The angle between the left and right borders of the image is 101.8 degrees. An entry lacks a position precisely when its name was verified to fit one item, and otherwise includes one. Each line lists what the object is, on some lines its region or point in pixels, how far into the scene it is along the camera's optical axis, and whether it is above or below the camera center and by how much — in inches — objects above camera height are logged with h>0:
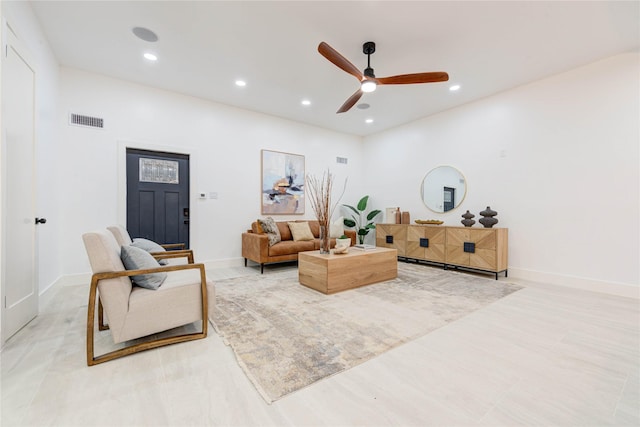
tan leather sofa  172.1 -25.1
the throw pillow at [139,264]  77.9 -16.6
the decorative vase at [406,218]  219.8 -5.5
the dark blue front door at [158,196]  163.8 +9.1
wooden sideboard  161.0 -23.2
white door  80.6 +6.7
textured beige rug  68.1 -40.6
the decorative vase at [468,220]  176.1 -5.5
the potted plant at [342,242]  144.0 -17.3
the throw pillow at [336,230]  213.3 -15.7
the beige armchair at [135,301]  69.4 -26.9
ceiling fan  107.1 +59.3
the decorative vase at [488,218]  166.9 -3.9
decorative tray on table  197.7 -7.6
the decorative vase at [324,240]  145.2 -16.4
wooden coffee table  128.1 -30.7
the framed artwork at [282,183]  211.8 +23.2
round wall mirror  196.5 +18.3
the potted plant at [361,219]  249.7 -8.2
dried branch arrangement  235.0 +23.7
